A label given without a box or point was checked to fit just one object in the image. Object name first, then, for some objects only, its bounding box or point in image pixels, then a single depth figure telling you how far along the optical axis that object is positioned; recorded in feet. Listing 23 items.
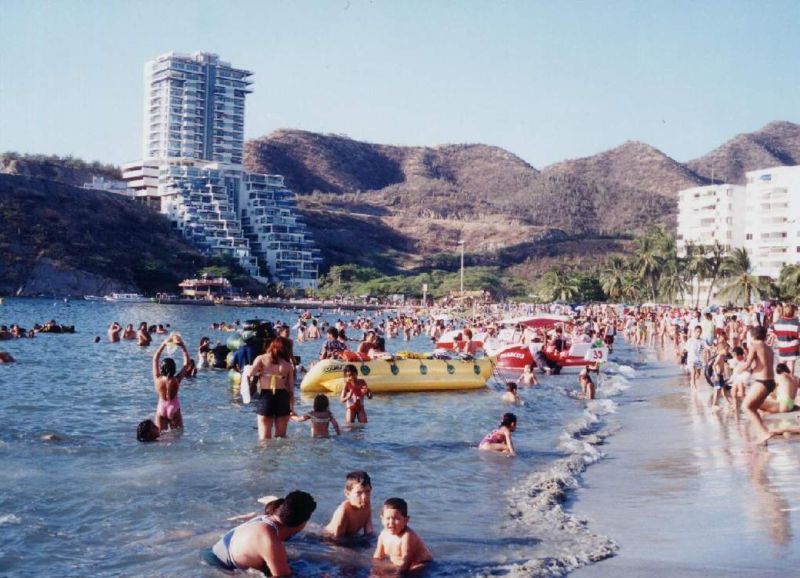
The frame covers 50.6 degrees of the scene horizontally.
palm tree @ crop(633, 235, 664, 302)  261.85
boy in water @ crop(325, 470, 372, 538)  22.17
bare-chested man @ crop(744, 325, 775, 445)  32.53
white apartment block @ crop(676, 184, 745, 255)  284.41
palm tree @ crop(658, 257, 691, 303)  254.88
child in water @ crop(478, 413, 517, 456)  36.24
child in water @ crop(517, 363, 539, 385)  67.92
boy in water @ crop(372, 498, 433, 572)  19.95
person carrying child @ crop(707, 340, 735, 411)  48.55
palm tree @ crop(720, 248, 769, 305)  205.98
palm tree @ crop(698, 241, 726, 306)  242.37
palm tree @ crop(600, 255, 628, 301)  282.36
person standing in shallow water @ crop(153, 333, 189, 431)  36.63
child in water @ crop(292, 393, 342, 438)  37.78
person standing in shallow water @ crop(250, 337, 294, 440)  33.27
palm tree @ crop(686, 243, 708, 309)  240.12
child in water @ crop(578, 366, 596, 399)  60.49
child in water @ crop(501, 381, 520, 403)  53.57
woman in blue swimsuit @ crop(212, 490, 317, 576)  19.20
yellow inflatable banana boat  55.47
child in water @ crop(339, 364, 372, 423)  43.19
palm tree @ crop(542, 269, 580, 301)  299.15
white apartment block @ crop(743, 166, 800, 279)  249.14
